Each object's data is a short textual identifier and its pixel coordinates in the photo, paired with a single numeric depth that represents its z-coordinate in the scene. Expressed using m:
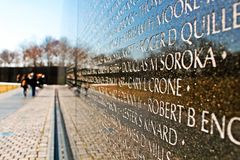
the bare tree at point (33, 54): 31.80
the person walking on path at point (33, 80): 12.24
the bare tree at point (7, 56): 36.87
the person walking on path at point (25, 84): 12.04
